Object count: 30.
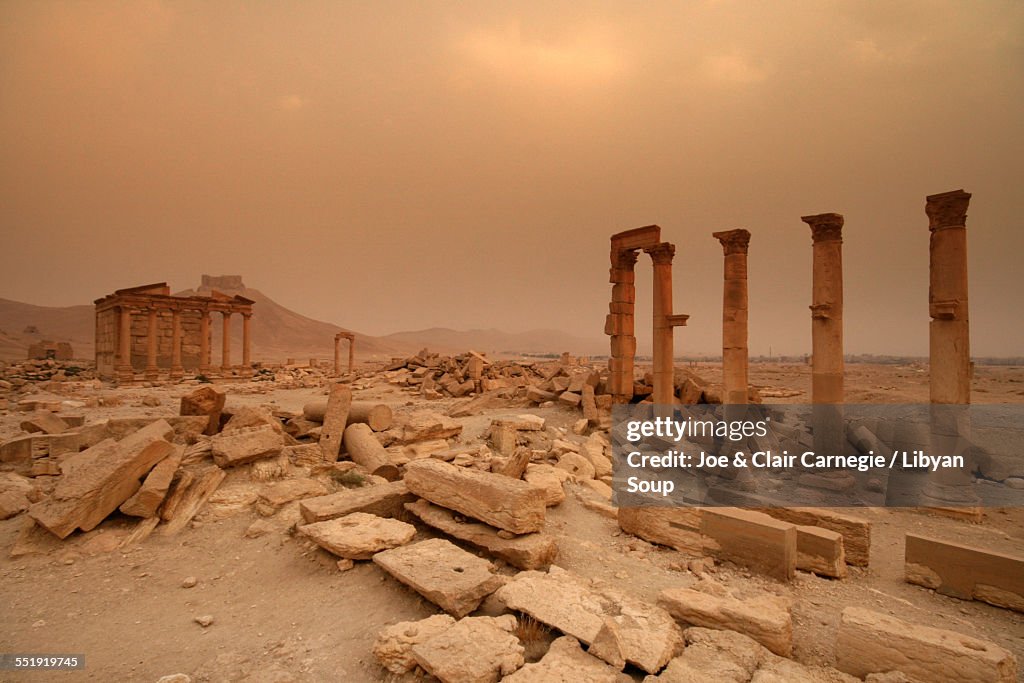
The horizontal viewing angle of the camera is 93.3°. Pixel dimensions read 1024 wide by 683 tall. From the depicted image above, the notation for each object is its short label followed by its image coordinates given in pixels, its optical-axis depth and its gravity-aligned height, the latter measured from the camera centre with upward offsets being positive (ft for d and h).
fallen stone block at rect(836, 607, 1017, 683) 10.55 -6.92
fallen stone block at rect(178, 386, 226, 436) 27.32 -3.24
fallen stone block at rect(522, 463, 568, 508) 22.13 -6.27
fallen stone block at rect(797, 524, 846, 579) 17.67 -7.53
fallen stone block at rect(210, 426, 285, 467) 22.16 -4.59
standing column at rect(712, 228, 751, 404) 39.27 +2.24
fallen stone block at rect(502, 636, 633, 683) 10.23 -7.00
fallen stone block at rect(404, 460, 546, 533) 16.70 -5.38
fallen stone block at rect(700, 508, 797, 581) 16.94 -6.99
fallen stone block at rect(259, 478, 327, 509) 20.33 -6.25
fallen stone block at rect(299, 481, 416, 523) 18.16 -6.09
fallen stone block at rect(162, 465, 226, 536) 18.99 -6.27
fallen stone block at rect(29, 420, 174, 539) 17.31 -5.18
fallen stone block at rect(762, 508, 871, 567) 19.04 -7.13
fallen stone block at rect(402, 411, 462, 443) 29.89 -5.02
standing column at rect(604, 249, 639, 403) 47.26 +2.22
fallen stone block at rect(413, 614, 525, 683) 10.34 -6.88
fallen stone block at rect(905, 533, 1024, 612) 16.11 -7.77
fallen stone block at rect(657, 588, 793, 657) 12.21 -7.10
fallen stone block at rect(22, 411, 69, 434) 27.45 -4.48
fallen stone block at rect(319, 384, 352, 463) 26.58 -3.96
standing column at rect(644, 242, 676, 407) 44.16 +2.05
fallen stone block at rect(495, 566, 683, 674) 11.19 -6.91
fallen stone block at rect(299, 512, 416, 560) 15.92 -6.40
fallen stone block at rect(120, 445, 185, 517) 18.69 -5.74
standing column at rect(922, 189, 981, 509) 29.53 +1.21
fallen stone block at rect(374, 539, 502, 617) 13.15 -6.61
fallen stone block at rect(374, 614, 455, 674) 11.19 -6.97
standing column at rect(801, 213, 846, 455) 34.19 +1.64
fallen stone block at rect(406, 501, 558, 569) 15.98 -6.64
